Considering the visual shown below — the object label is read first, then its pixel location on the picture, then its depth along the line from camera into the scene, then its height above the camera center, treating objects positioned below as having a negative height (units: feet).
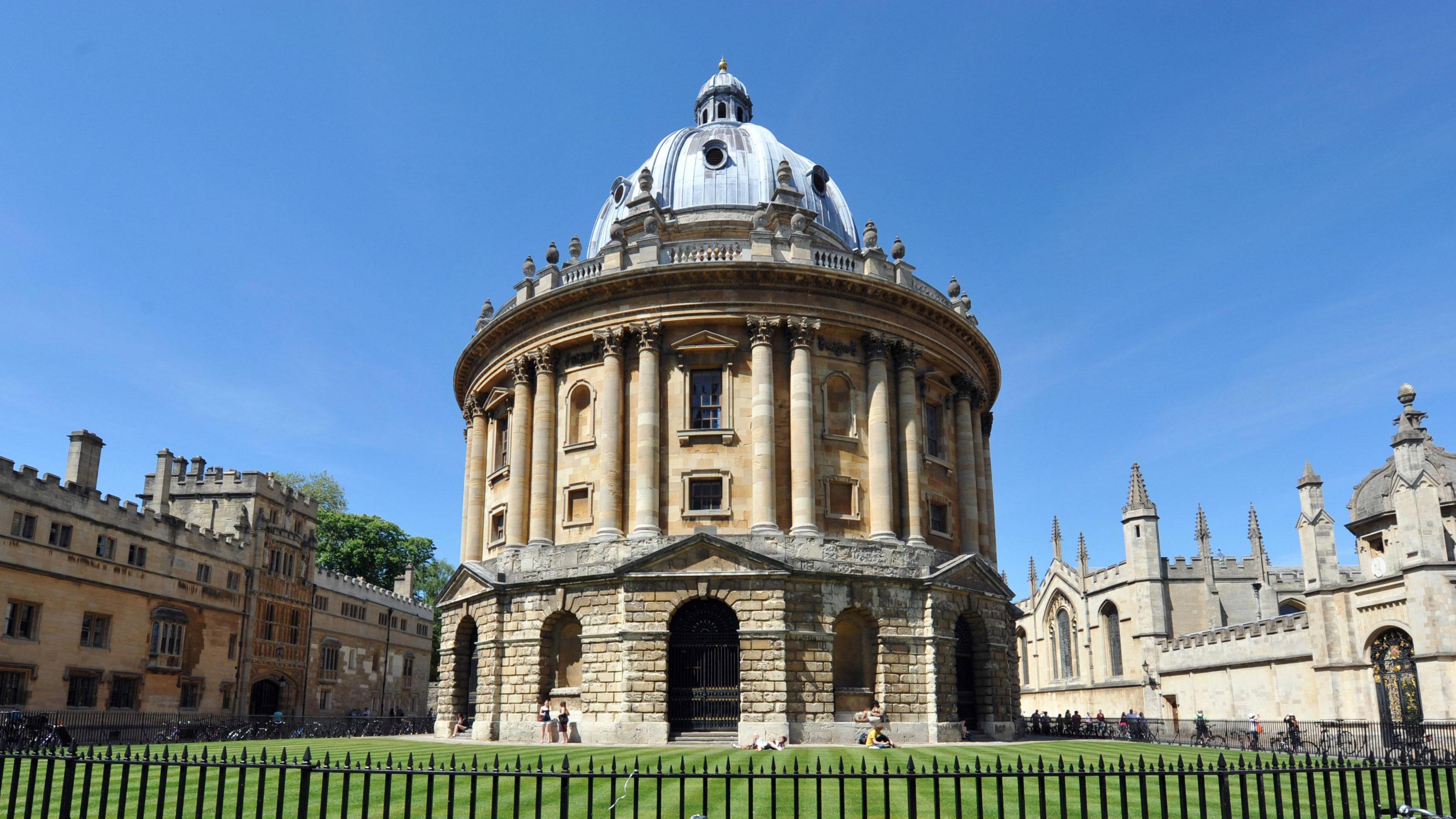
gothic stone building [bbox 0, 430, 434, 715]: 127.34 +8.33
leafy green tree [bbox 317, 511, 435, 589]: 249.14 +26.39
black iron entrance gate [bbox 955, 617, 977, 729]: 119.75 -1.81
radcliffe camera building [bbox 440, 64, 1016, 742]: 104.73 +16.83
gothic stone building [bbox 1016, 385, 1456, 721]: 114.93 +5.72
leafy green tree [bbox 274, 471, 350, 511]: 257.75 +41.32
